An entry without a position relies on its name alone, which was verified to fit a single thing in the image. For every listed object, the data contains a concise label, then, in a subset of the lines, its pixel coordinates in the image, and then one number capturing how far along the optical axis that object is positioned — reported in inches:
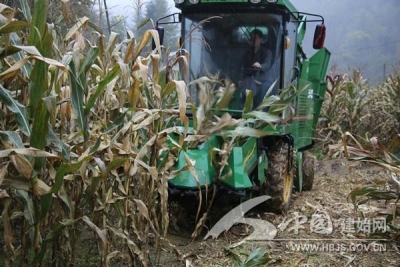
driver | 144.2
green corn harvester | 141.5
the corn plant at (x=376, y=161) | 90.4
